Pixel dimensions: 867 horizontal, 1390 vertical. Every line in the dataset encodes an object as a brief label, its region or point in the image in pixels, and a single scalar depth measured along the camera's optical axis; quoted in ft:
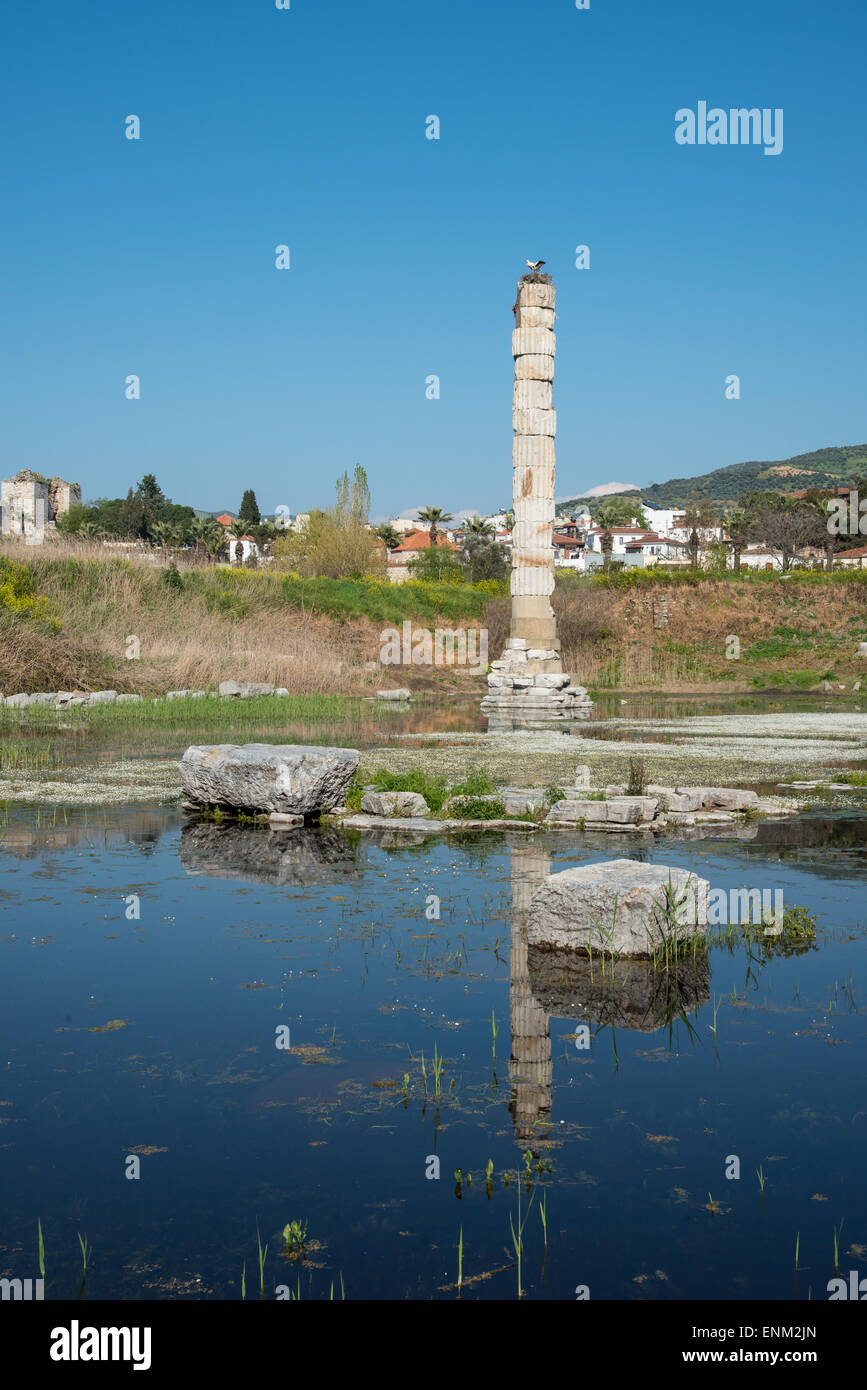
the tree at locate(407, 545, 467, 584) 239.09
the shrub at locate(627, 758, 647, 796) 40.40
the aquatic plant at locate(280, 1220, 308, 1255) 11.89
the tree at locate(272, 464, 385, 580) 196.44
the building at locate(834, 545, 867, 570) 285.84
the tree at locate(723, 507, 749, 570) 326.44
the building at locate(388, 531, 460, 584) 308.19
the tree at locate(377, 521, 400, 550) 332.23
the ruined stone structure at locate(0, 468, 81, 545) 262.47
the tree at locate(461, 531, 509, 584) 258.37
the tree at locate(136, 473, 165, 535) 333.21
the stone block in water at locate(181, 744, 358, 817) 37.27
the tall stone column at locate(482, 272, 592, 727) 89.86
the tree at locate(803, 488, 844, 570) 279.86
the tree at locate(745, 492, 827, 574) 271.08
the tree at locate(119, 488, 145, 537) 309.63
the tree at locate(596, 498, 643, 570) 360.69
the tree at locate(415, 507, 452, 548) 331.57
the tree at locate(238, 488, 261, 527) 339.36
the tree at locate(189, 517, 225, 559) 277.03
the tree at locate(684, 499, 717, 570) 324.78
